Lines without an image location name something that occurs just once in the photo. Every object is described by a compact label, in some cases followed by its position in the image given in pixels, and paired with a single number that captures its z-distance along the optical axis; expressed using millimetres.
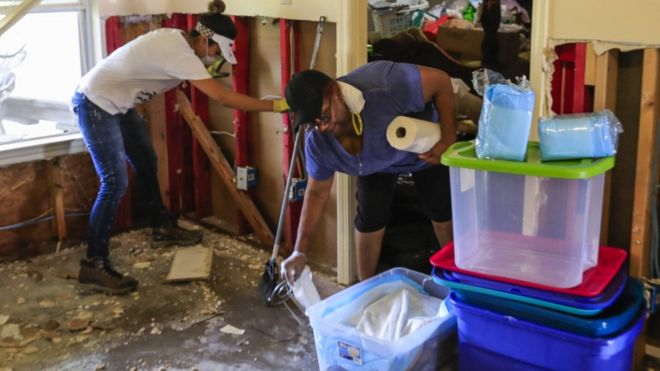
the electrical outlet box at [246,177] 4035
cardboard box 4383
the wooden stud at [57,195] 4055
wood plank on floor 3648
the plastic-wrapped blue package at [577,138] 2125
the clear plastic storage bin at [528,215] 2107
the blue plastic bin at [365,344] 2383
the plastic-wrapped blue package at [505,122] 2152
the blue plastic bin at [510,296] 2121
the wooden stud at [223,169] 4055
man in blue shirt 2633
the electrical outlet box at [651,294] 2359
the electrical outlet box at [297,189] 3699
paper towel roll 2604
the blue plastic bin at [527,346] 2125
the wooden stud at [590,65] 2488
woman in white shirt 3348
